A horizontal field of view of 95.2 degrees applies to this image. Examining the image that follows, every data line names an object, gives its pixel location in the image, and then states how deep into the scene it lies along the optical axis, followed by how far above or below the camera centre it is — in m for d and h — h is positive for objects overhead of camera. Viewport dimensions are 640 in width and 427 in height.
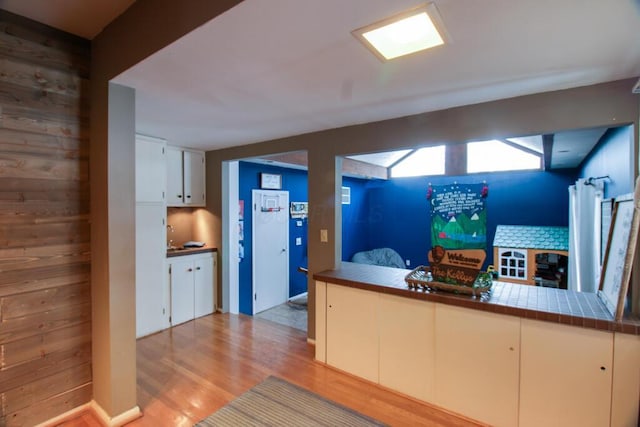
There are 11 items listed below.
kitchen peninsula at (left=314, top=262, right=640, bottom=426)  1.71 -0.99
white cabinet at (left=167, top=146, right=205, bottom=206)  3.89 +0.41
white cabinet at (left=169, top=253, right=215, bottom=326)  3.77 -1.08
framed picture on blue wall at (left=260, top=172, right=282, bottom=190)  4.86 +0.45
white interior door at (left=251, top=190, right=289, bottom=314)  4.80 -0.70
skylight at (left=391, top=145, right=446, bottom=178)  6.83 +1.08
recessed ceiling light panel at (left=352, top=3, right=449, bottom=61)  1.22 +0.81
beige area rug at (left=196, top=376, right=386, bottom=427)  2.06 -1.52
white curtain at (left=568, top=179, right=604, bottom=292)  2.60 -0.27
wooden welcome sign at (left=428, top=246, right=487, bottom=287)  2.21 -0.44
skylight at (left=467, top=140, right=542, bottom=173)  5.83 +1.07
